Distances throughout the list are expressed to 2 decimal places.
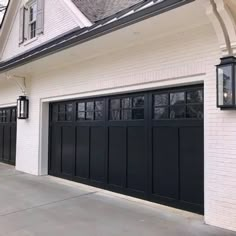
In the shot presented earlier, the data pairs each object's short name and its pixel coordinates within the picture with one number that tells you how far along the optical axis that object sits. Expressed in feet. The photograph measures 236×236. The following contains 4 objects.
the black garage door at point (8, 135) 37.70
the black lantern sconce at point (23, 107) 32.32
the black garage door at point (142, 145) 18.08
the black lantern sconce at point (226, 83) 14.73
